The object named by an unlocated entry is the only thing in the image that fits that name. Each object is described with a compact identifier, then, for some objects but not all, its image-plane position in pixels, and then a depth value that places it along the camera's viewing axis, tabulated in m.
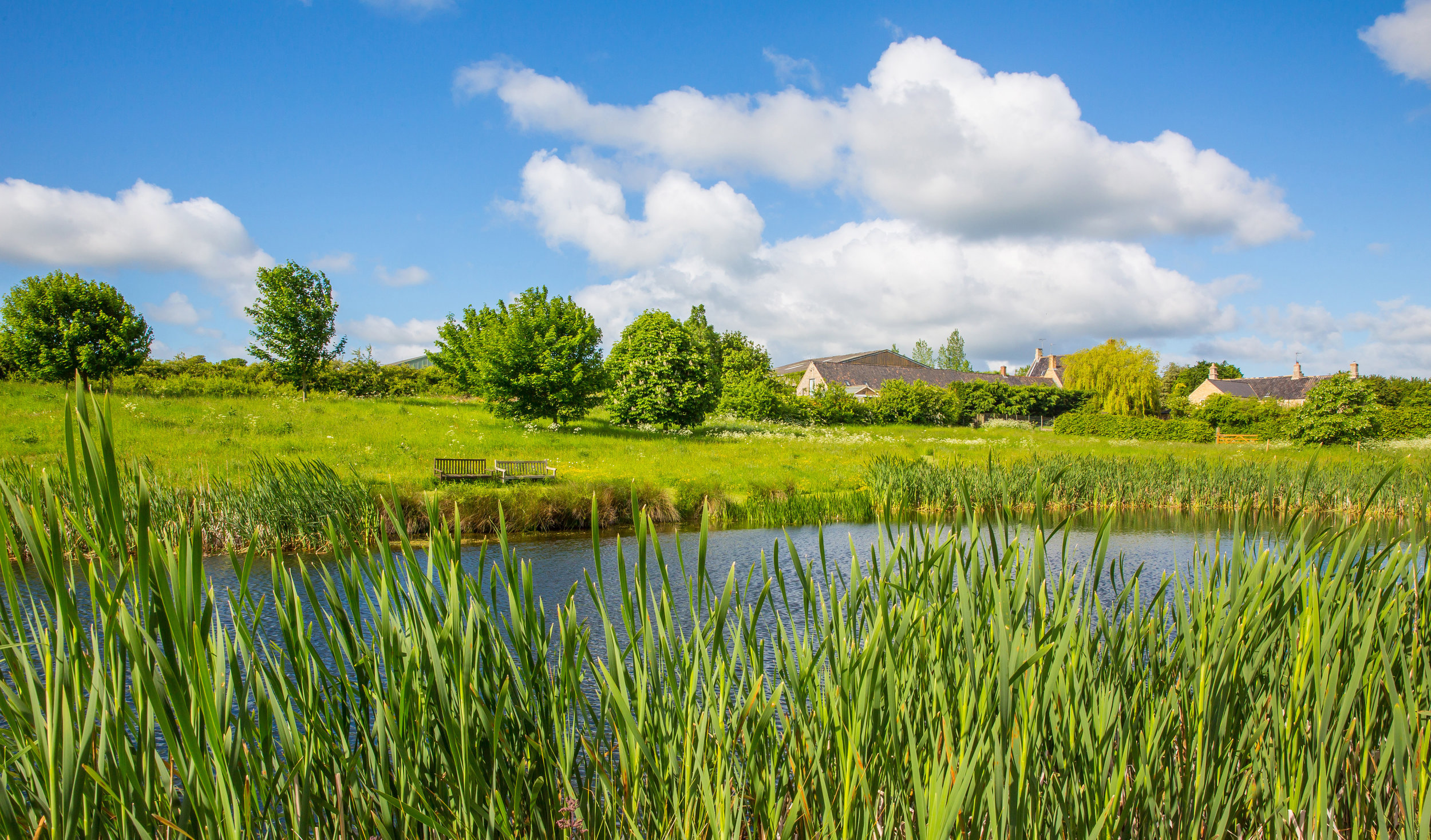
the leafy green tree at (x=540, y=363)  23.31
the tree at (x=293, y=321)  26.62
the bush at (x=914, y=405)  41.78
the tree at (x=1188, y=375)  71.06
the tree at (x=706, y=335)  47.12
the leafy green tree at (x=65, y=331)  23.16
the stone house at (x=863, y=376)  63.00
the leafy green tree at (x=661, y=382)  26.86
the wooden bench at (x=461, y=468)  14.73
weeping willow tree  46.75
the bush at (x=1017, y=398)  47.81
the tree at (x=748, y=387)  36.69
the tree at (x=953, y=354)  105.06
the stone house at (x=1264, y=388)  56.88
